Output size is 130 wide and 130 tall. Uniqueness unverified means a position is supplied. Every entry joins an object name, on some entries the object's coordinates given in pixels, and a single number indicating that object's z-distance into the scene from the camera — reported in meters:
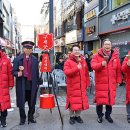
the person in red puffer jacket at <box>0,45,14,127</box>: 3.32
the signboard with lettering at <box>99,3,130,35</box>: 8.11
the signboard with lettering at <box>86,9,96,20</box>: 11.95
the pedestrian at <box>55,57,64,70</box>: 6.97
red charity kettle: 3.66
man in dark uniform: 3.40
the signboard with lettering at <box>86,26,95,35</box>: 11.77
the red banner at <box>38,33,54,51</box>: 4.65
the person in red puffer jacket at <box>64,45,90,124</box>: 3.42
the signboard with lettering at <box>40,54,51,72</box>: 3.83
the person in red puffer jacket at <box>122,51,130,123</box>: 3.39
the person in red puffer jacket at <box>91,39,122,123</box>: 3.43
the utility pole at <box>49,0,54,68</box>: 5.02
